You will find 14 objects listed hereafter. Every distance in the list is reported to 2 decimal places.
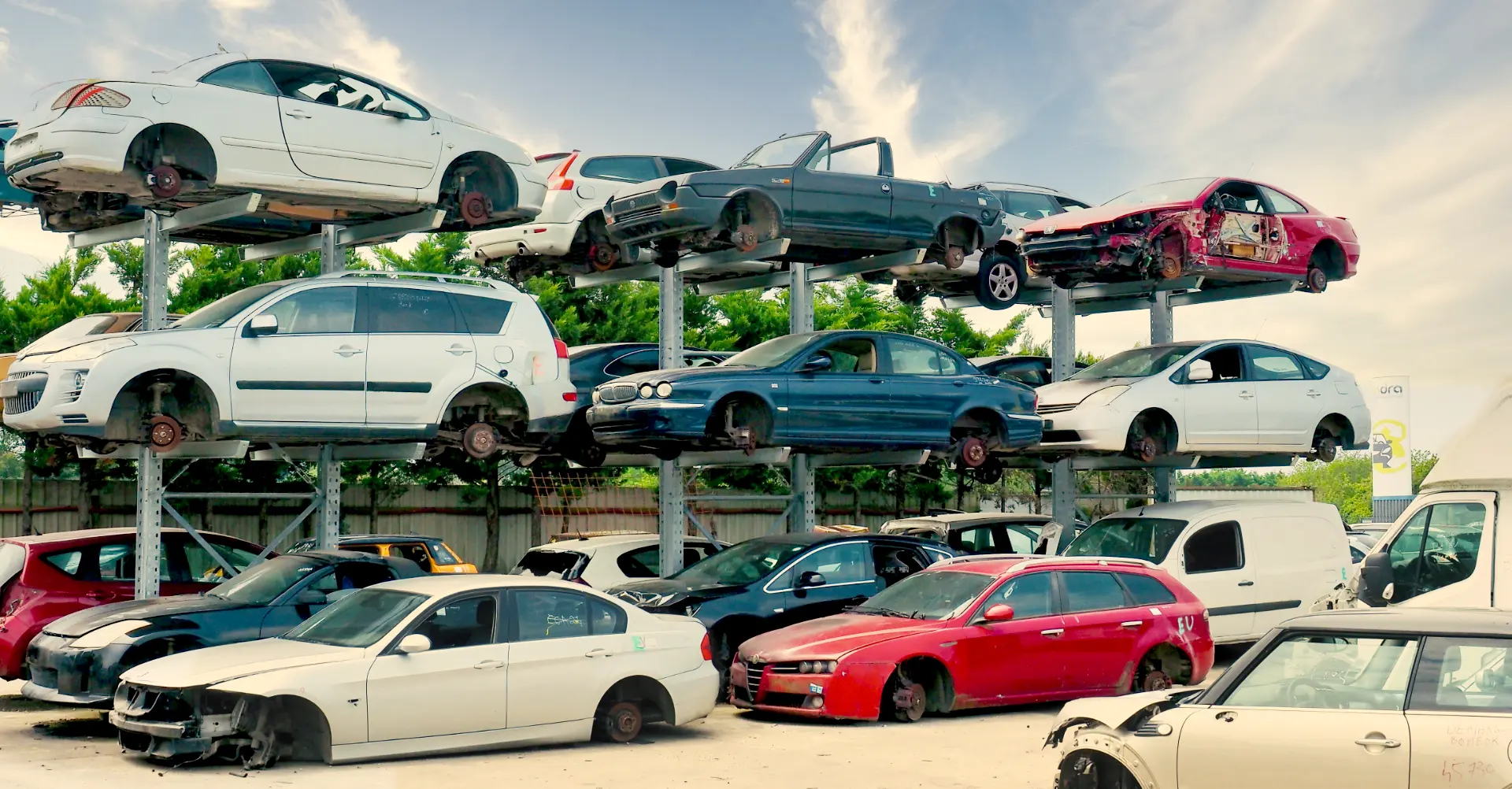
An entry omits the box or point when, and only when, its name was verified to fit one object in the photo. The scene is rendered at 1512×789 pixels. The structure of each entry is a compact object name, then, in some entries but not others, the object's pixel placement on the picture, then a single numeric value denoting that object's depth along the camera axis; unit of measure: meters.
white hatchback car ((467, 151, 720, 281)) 17.19
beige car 6.13
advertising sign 44.88
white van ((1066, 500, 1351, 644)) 14.78
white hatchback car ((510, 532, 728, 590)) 15.27
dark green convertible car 14.95
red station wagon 11.02
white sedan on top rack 12.73
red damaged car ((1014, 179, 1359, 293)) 16.59
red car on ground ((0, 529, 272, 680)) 11.97
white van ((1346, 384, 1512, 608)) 9.71
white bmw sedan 8.88
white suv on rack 12.19
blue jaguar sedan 13.90
